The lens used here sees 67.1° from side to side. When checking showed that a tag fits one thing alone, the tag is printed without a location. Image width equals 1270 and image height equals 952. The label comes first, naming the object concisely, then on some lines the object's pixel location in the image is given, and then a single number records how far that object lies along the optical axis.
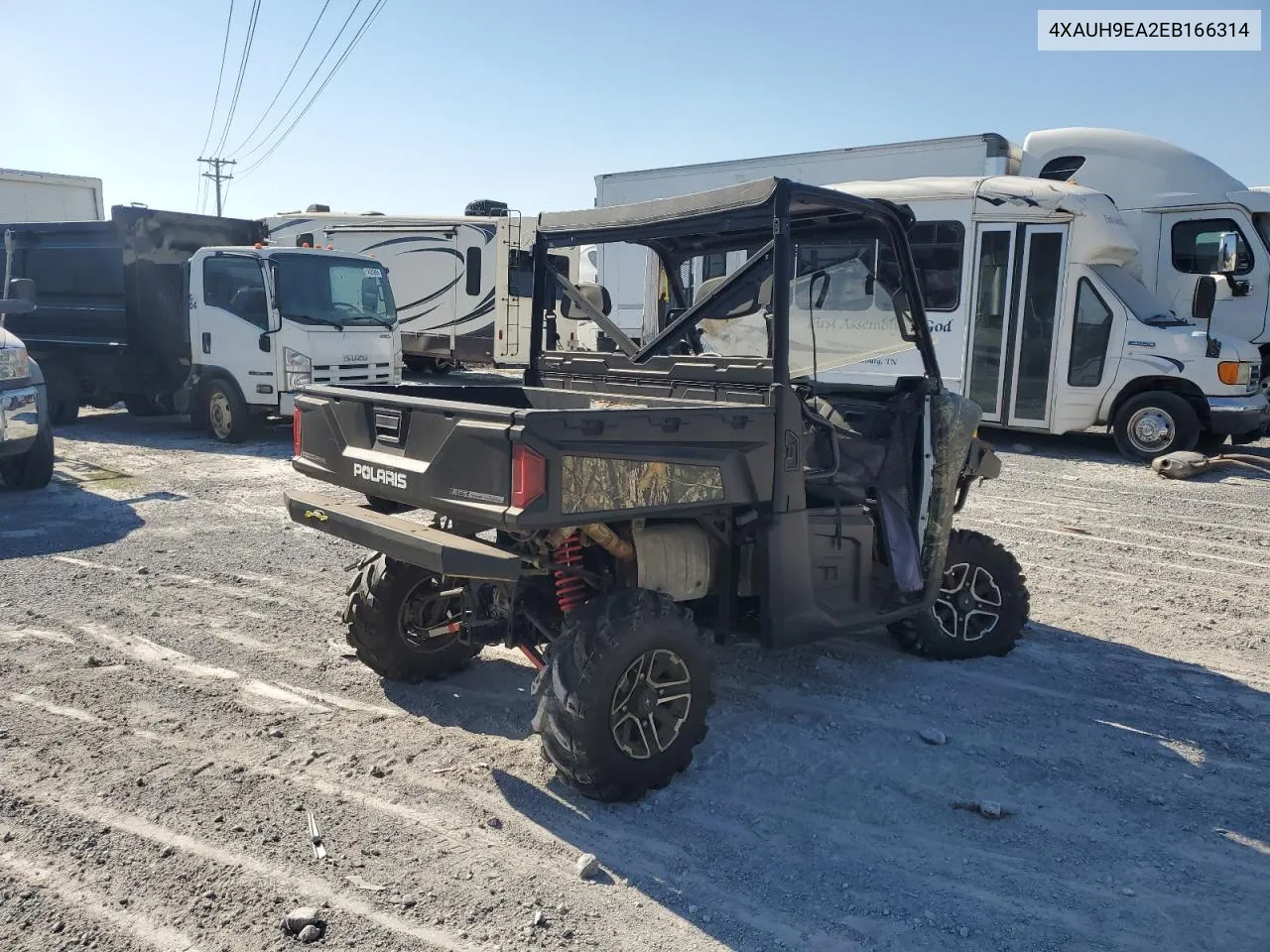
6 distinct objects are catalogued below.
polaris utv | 3.30
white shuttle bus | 10.41
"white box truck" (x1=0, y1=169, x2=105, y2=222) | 15.95
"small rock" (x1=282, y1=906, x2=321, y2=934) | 2.70
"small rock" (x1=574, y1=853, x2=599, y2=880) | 3.01
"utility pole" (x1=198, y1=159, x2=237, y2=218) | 43.88
